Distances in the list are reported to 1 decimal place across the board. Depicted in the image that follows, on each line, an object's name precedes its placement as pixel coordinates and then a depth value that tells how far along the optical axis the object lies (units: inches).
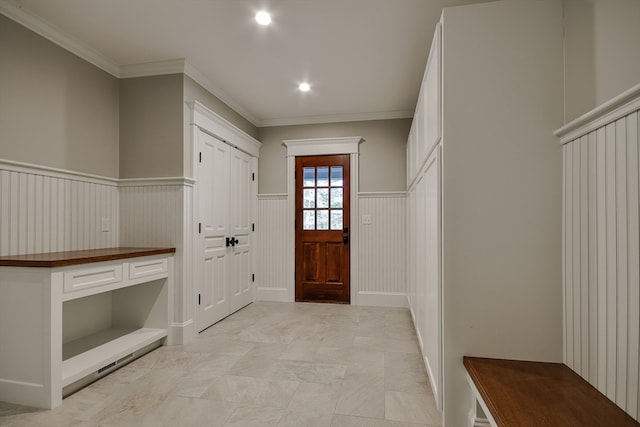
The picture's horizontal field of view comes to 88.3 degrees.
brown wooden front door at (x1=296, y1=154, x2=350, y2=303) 180.9
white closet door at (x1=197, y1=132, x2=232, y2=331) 132.4
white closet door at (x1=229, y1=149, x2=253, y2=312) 160.2
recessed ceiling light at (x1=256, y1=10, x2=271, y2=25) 92.9
